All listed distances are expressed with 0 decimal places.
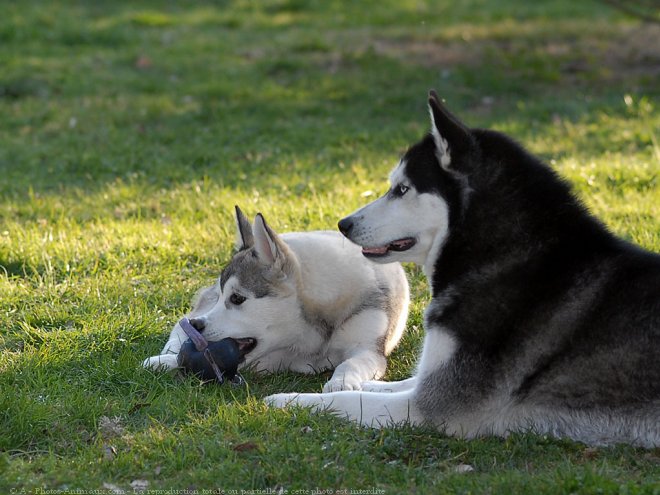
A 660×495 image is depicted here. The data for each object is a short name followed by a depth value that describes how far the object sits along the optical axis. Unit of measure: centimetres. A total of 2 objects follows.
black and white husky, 880
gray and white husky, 1105
